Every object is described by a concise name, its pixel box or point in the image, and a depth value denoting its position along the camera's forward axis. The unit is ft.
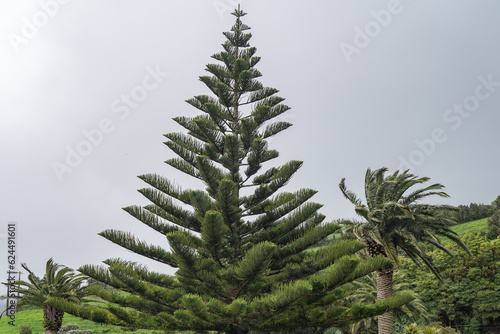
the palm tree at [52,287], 43.14
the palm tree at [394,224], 35.17
